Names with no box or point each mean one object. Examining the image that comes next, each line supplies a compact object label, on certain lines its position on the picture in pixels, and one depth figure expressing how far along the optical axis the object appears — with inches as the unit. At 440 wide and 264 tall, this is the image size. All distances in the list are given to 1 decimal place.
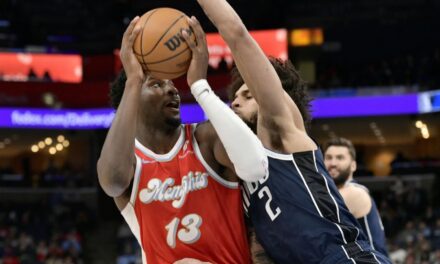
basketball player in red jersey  143.1
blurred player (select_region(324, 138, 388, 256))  228.5
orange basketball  137.3
